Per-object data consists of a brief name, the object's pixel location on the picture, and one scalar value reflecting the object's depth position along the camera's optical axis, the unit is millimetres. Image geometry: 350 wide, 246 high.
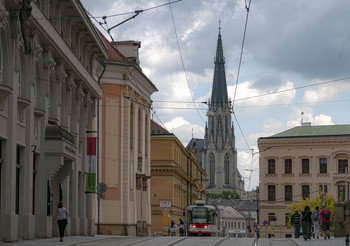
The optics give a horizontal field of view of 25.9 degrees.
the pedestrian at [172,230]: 62812
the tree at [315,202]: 82125
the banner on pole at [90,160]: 37000
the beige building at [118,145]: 52906
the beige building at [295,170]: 88438
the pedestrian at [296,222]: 34844
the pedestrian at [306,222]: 31828
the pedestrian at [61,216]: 26484
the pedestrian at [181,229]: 59559
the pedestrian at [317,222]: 35206
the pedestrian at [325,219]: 34344
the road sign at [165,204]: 54438
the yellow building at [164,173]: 76288
